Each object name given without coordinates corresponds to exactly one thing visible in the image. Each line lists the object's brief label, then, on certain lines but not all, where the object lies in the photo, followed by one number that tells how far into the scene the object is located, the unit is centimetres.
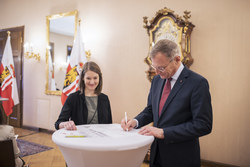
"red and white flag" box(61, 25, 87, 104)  418
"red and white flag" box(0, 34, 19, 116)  510
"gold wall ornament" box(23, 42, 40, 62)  541
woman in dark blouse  196
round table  124
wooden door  575
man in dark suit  134
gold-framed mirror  486
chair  170
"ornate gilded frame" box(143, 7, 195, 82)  329
